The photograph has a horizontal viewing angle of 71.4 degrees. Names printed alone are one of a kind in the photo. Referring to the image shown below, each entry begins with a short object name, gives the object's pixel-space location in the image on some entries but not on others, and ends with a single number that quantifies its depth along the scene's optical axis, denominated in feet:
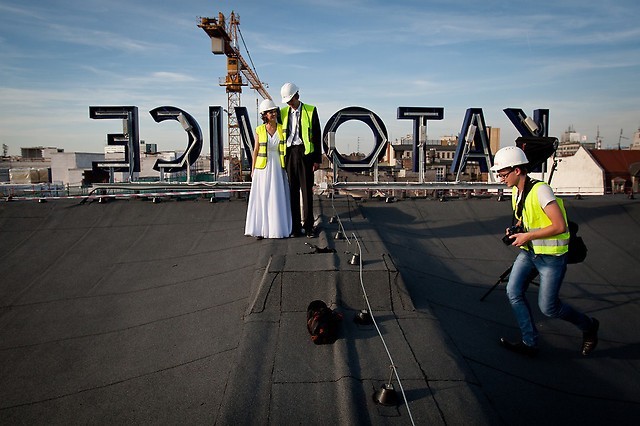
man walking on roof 14.37
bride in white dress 24.79
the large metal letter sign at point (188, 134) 42.32
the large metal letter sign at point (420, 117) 43.98
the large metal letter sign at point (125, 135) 43.19
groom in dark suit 24.59
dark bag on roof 13.21
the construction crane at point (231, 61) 231.30
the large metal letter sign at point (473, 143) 43.37
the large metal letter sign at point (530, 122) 44.32
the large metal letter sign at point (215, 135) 44.35
